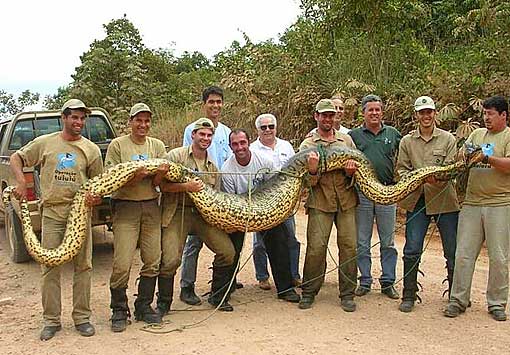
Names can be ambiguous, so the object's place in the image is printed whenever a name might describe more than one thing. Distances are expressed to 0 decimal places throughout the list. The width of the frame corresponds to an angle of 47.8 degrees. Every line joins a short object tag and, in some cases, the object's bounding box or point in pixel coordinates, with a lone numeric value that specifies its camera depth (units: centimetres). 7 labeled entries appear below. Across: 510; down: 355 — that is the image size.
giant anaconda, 535
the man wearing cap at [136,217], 550
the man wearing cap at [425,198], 601
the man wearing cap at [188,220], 573
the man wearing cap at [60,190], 535
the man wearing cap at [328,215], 603
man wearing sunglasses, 656
